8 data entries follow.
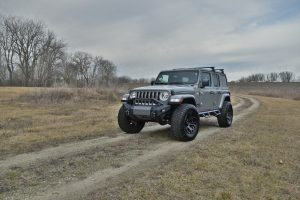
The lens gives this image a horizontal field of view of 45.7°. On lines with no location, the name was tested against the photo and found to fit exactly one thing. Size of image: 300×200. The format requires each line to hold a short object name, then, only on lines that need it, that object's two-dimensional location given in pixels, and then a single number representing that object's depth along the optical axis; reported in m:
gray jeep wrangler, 9.43
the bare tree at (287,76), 117.94
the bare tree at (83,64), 85.31
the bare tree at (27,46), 72.56
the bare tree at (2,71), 71.94
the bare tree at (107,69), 87.43
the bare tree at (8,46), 71.69
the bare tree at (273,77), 121.06
